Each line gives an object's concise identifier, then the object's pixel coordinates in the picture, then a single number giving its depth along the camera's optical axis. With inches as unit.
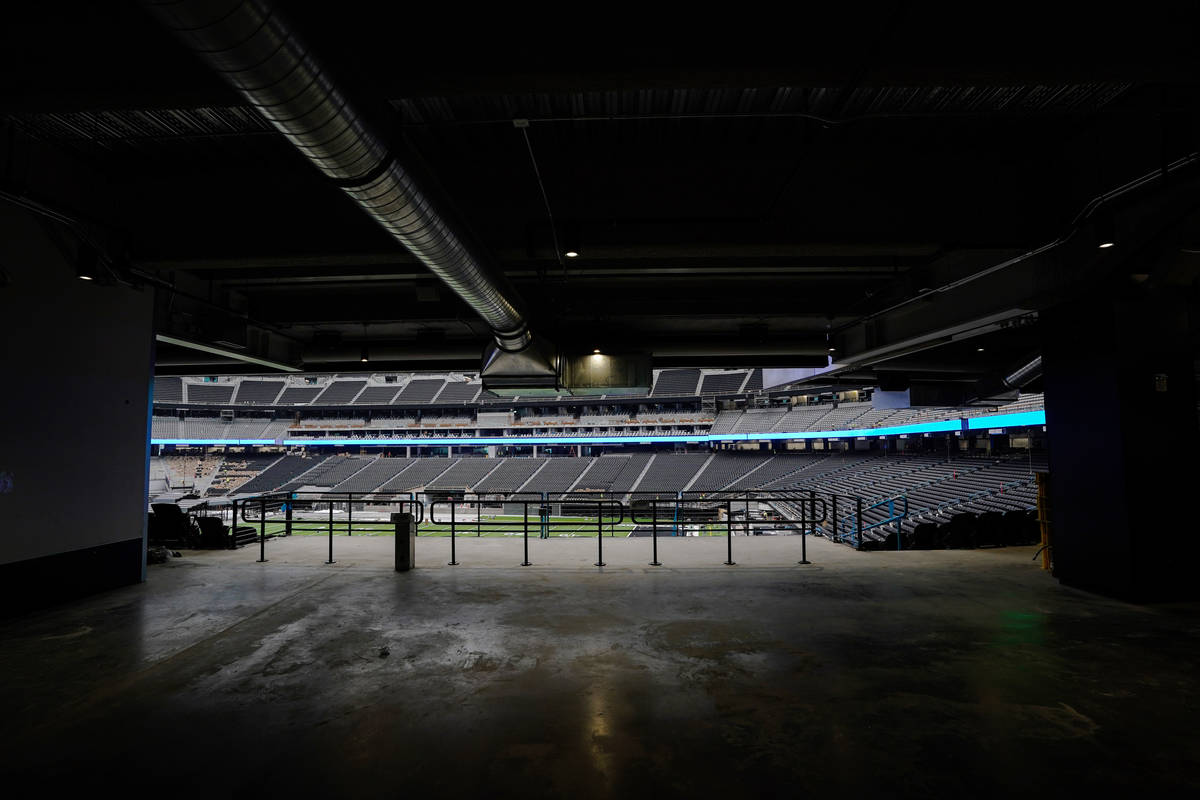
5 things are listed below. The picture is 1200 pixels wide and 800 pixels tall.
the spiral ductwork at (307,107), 72.0
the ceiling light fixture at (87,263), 191.2
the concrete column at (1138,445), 205.9
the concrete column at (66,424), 193.3
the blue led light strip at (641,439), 901.2
